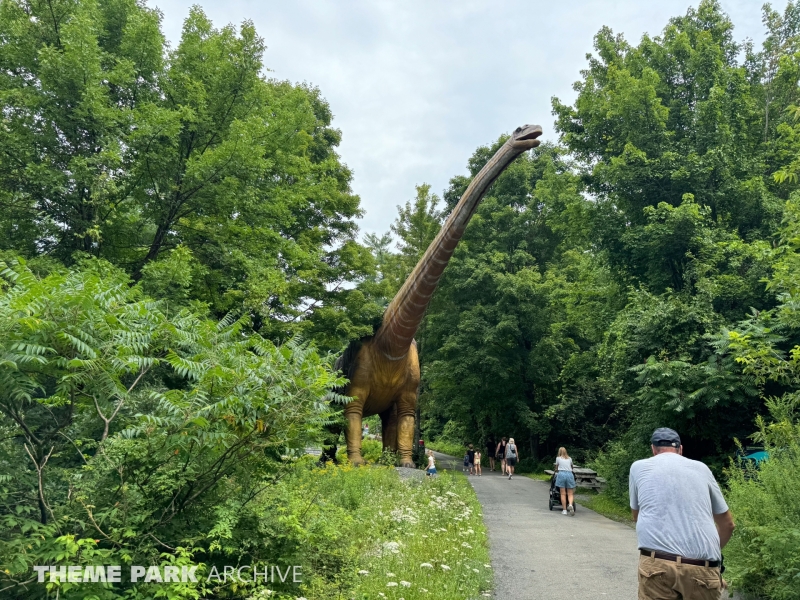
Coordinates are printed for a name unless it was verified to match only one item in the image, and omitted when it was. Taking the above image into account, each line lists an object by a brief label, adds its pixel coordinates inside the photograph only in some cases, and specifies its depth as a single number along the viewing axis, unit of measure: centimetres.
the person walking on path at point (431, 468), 1379
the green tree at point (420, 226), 2431
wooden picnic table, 1448
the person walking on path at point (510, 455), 1834
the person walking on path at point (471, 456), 2188
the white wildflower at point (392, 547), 573
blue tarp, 907
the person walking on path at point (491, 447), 2534
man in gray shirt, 303
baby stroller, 1110
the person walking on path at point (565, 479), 1055
